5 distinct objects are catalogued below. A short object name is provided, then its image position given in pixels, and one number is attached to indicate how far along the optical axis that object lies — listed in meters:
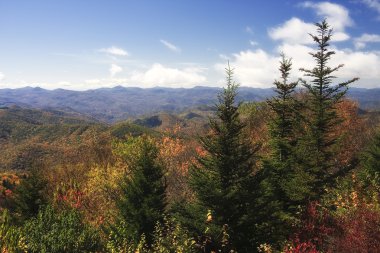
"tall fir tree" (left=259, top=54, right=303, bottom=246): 17.12
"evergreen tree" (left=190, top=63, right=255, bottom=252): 16.09
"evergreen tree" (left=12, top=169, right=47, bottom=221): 26.17
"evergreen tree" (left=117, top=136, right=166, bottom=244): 18.22
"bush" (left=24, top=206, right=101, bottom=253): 13.56
